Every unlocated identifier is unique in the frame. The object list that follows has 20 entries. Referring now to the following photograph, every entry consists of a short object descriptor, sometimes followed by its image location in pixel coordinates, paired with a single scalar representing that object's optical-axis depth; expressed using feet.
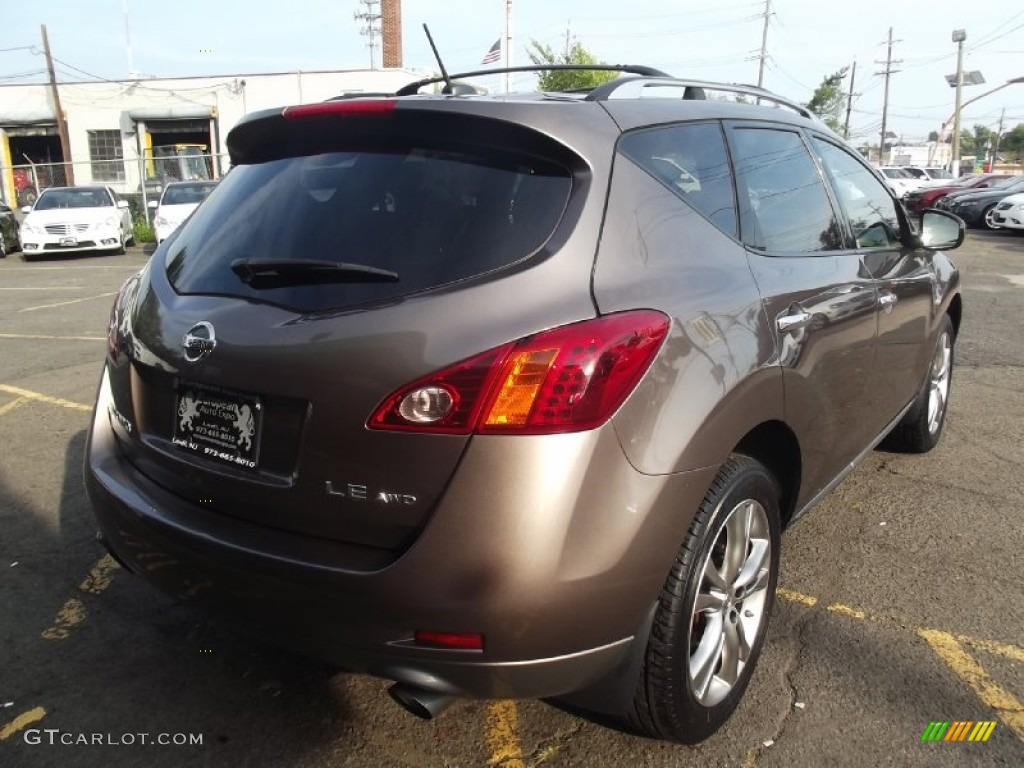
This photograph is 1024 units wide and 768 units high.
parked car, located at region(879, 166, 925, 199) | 103.24
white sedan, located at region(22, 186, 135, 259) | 58.34
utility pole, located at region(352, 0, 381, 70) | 197.47
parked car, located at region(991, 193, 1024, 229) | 63.77
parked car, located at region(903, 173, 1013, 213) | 85.15
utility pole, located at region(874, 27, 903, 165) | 247.25
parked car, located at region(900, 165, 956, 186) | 110.84
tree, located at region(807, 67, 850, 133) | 190.70
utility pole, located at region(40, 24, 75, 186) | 98.50
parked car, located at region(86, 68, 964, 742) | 6.14
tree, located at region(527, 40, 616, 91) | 104.43
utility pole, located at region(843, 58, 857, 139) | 237.37
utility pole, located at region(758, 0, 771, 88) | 194.08
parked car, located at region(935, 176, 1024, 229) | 70.18
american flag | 76.44
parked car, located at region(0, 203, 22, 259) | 64.49
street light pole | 155.12
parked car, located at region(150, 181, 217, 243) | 57.31
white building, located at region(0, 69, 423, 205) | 95.09
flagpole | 78.59
